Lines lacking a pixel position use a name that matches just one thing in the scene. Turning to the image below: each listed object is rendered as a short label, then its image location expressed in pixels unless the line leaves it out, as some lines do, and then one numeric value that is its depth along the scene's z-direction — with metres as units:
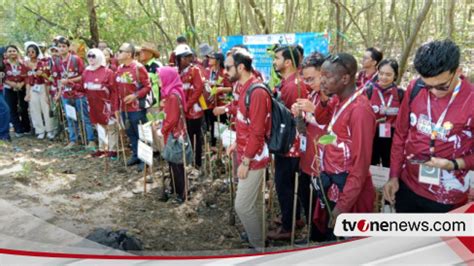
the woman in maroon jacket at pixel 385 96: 3.78
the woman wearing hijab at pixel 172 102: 4.09
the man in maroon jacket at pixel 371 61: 4.35
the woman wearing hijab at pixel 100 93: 5.77
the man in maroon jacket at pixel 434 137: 2.02
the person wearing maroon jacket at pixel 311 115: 2.87
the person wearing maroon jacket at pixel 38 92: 7.18
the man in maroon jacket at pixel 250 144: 2.87
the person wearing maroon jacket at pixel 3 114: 6.83
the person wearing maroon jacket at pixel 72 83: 6.42
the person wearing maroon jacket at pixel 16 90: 7.28
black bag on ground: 2.46
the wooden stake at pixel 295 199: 2.97
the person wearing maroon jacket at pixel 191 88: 5.09
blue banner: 5.69
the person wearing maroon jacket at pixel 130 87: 5.38
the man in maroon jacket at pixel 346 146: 2.22
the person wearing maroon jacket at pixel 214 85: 5.88
